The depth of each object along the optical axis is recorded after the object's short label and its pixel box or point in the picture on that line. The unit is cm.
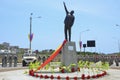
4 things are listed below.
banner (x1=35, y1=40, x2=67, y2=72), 965
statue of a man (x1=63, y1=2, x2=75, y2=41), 990
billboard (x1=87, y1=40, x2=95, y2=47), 2225
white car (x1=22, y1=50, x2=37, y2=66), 1573
